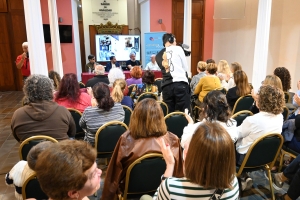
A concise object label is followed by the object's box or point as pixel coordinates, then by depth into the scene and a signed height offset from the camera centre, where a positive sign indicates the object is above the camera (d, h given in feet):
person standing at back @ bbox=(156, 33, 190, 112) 11.99 -1.34
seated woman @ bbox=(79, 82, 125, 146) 8.61 -2.23
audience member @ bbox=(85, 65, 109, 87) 14.74 -1.76
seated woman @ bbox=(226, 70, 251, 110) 11.86 -1.85
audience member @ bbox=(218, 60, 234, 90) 15.73 -1.81
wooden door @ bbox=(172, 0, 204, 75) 29.91 +2.34
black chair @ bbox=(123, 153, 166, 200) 5.65 -2.93
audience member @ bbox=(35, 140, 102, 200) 3.19 -1.56
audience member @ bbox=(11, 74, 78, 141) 7.27 -1.91
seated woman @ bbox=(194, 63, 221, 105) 13.66 -1.91
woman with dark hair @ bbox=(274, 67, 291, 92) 12.47 -1.53
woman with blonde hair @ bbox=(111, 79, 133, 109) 10.54 -1.95
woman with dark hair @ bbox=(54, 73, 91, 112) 9.99 -1.87
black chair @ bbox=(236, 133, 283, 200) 6.95 -3.04
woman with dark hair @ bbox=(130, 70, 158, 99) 13.65 -2.27
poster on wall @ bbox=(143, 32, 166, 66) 28.27 +0.24
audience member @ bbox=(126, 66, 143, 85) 15.34 -1.79
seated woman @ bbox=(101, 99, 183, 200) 5.93 -2.28
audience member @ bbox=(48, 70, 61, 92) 13.14 -1.56
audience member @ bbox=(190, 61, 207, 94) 15.97 -1.83
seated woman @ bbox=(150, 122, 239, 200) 3.62 -1.76
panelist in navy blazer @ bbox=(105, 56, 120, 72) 26.63 -1.93
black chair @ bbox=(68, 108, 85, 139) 9.73 -2.65
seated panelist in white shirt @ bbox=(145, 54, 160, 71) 25.89 -1.93
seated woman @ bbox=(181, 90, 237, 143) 7.14 -1.91
